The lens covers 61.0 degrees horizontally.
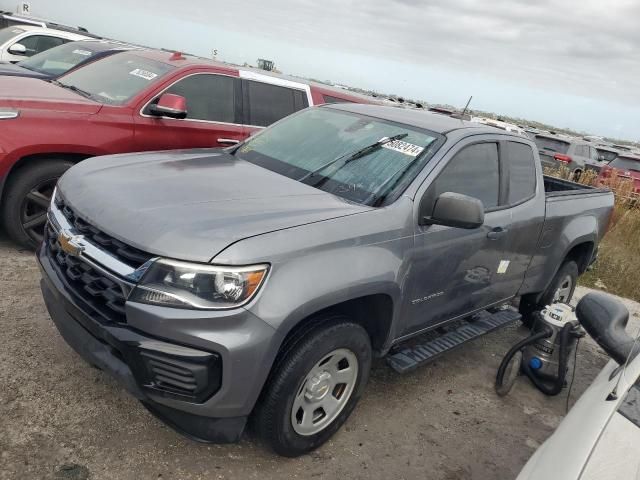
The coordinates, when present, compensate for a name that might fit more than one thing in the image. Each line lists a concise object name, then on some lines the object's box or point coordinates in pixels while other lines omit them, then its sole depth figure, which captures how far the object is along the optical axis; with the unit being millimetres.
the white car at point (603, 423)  1537
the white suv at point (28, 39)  9672
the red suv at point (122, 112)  4266
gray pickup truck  2266
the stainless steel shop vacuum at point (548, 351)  3938
